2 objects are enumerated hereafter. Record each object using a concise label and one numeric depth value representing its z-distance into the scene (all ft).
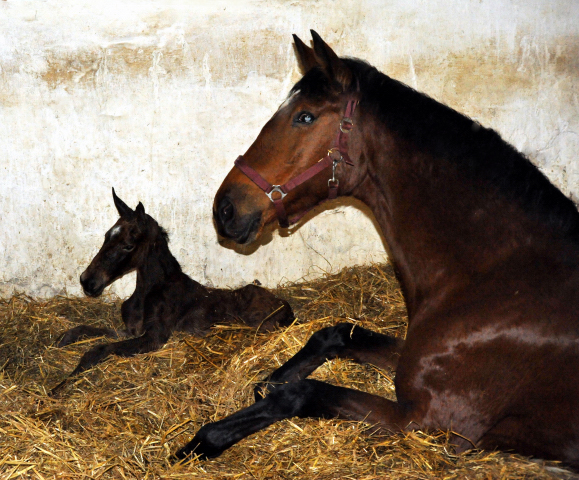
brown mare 8.10
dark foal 14.48
